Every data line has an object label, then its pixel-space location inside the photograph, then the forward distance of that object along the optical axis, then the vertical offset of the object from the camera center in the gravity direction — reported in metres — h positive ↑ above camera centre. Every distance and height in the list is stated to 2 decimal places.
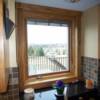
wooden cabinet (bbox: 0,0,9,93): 0.77 -0.08
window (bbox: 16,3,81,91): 1.83 +0.01
